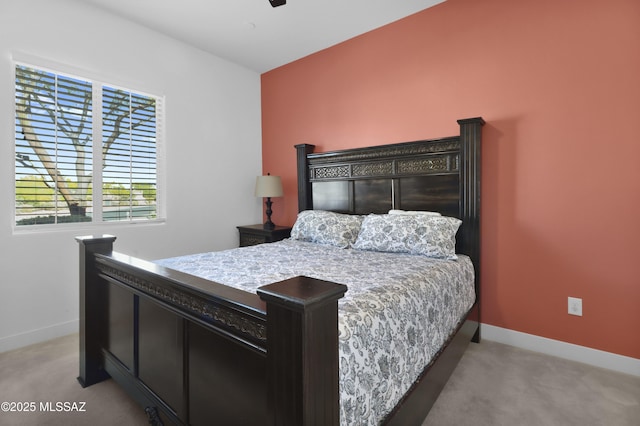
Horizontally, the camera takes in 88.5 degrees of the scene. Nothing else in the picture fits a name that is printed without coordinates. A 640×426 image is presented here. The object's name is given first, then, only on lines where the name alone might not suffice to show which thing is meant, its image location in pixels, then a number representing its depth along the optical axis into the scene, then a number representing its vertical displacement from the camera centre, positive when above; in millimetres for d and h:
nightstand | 3619 -245
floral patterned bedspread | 1130 -409
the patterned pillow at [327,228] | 2885 -149
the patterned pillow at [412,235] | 2389 -189
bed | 879 -444
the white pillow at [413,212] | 2676 -12
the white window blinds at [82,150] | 2553 +558
